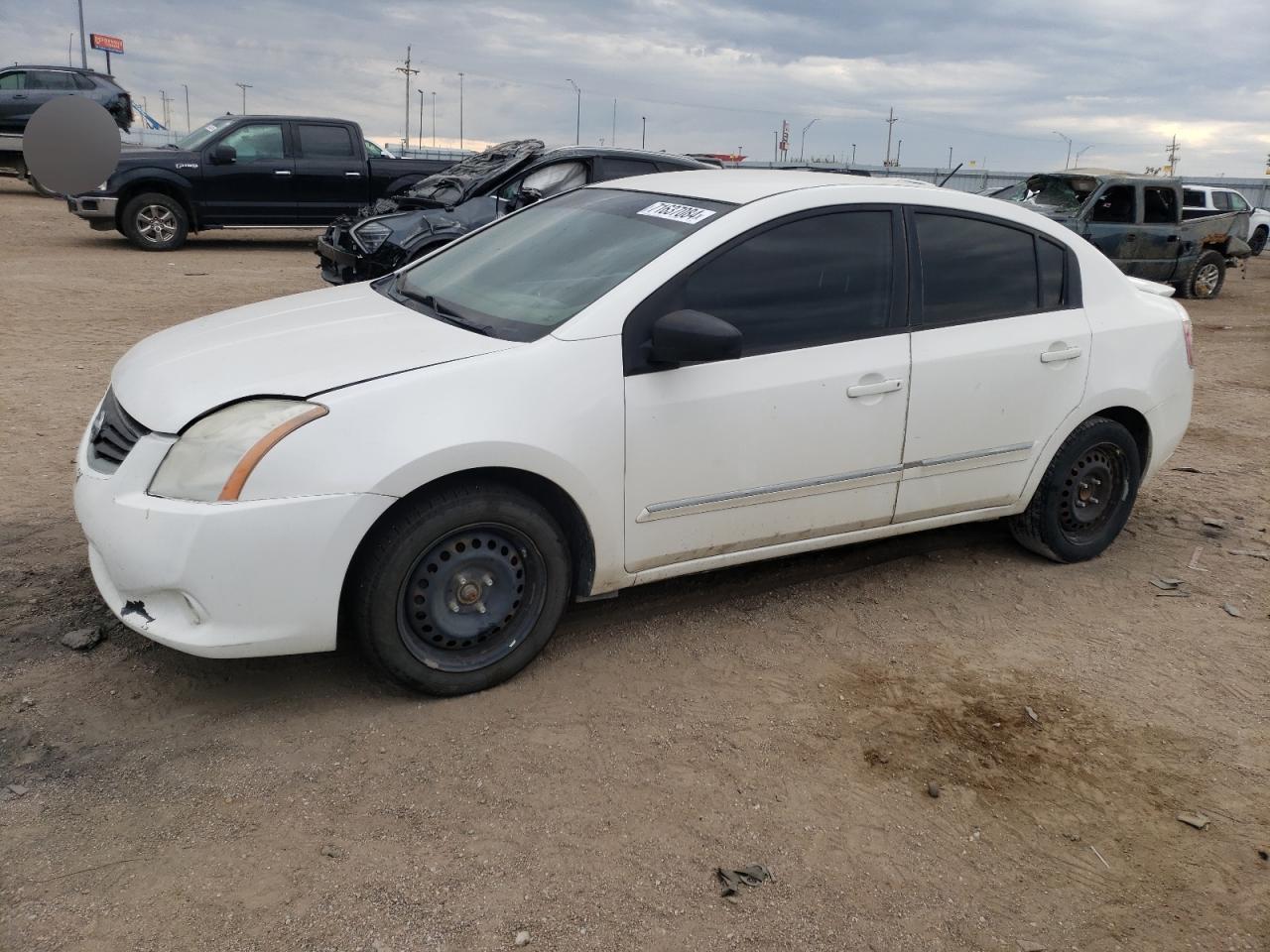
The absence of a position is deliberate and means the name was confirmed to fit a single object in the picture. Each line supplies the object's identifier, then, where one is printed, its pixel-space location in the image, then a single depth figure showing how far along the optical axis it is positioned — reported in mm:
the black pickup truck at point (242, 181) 14531
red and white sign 42438
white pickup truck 20688
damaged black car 10086
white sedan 3172
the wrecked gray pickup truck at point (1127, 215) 14391
